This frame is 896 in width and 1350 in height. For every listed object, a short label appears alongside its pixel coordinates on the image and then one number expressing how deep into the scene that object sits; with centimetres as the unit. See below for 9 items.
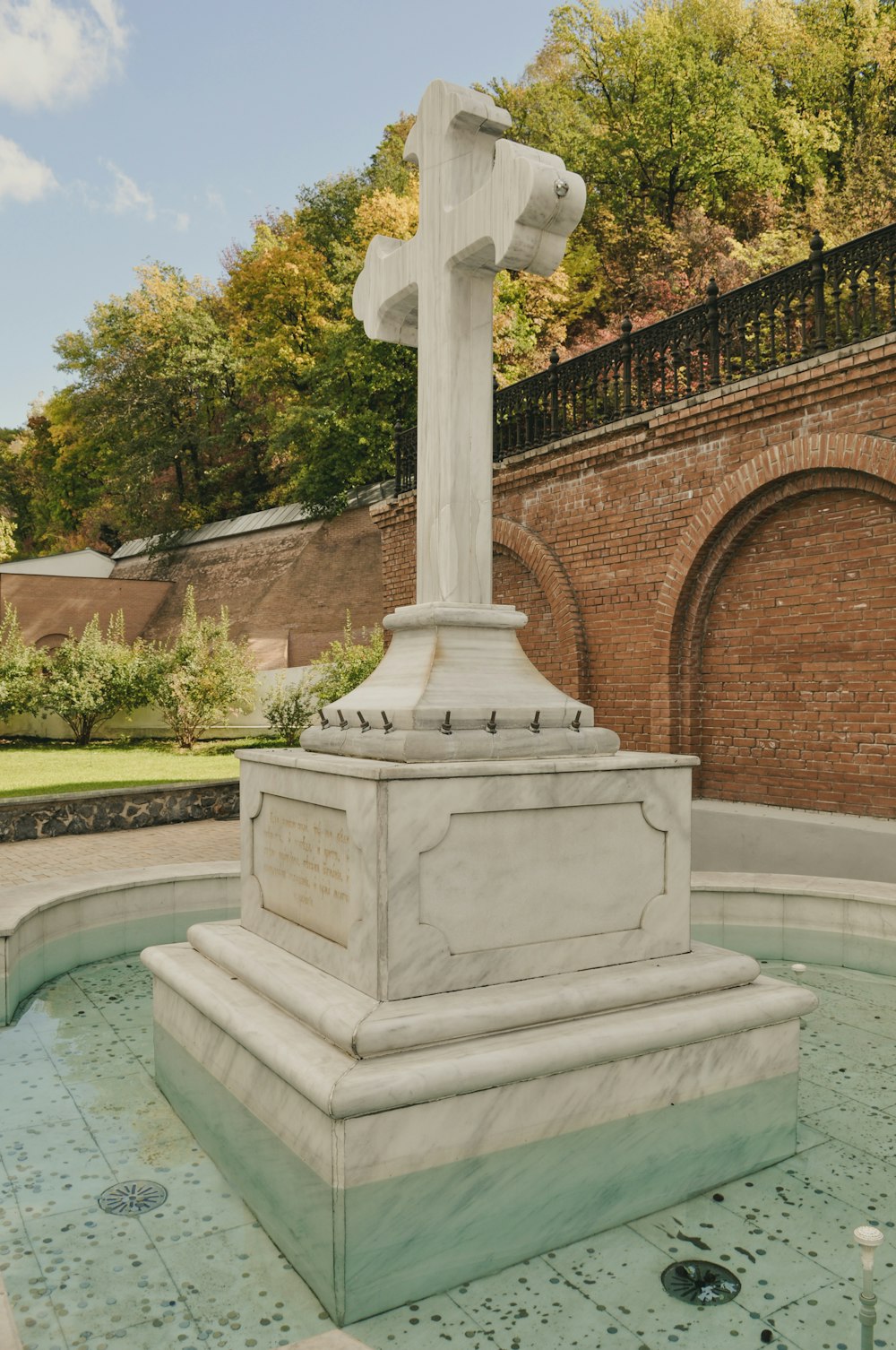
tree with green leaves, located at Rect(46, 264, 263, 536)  3544
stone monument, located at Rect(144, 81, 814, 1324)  254
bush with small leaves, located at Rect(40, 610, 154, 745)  2227
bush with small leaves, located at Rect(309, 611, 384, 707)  1675
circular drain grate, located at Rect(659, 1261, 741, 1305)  230
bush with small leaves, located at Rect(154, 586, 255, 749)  2055
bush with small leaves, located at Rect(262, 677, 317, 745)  1806
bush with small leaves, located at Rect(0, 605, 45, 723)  2241
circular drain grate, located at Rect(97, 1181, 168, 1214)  274
